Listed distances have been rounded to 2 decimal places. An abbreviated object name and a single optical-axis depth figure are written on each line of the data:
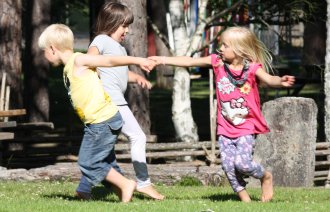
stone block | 11.85
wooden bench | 13.64
